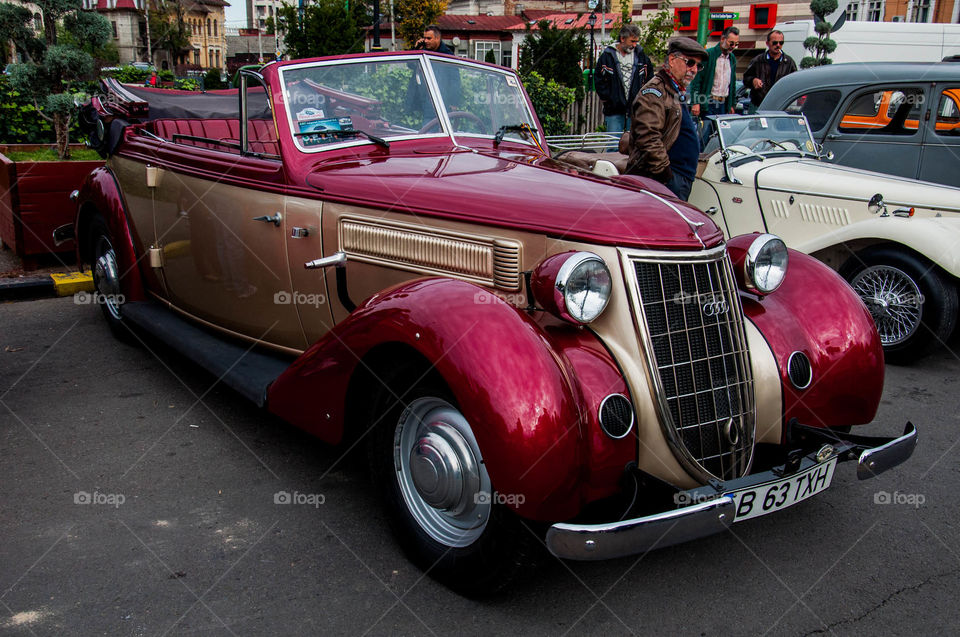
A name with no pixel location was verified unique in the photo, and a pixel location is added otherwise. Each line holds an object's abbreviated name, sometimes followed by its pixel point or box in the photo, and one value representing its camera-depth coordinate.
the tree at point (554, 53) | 24.36
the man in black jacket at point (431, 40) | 7.29
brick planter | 6.55
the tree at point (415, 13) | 36.88
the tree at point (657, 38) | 13.62
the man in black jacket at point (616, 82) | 8.86
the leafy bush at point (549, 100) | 12.38
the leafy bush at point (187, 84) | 20.05
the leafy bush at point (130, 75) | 24.15
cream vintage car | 5.18
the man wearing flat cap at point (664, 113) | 5.61
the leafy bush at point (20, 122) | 10.43
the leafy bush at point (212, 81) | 32.90
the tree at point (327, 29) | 24.56
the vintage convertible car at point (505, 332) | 2.42
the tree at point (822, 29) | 11.36
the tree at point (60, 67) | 8.04
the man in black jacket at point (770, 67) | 9.69
